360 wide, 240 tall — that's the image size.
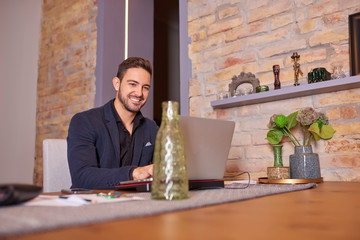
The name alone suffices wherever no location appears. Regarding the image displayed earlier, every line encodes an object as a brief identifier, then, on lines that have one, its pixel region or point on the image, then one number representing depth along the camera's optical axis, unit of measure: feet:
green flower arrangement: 5.36
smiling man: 4.39
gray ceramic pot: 4.90
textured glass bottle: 2.50
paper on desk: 2.23
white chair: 5.42
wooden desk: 1.42
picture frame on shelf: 5.41
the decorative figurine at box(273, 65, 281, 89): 6.13
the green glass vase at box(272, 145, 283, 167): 5.32
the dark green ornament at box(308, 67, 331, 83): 5.57
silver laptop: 3.57
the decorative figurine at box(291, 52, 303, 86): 5.95
